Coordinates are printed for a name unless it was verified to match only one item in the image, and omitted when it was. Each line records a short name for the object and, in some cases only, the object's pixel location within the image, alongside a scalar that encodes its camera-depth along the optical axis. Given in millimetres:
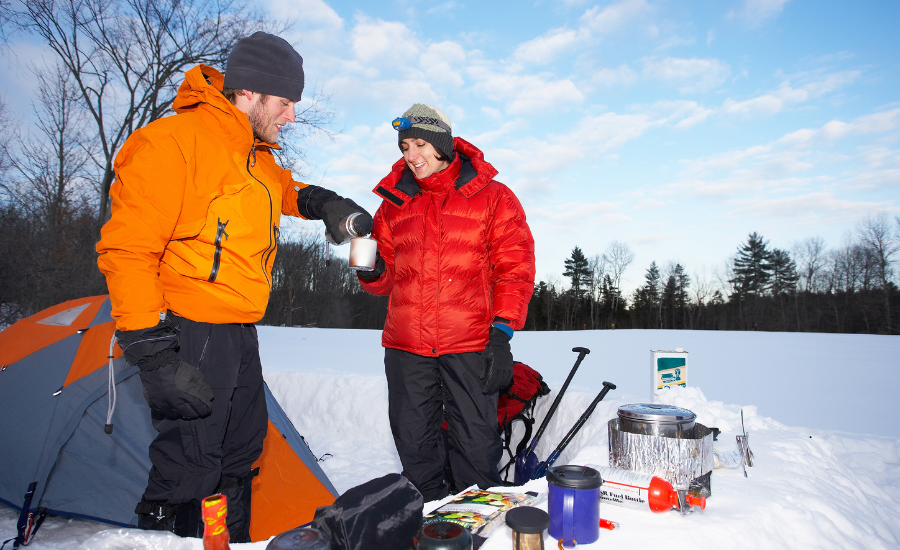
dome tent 2549
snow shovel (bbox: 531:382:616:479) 2738
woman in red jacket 2346
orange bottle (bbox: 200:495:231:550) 1000
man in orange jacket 1516
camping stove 1513
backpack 3436
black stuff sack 1018
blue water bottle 1215
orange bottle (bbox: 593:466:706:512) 1371
